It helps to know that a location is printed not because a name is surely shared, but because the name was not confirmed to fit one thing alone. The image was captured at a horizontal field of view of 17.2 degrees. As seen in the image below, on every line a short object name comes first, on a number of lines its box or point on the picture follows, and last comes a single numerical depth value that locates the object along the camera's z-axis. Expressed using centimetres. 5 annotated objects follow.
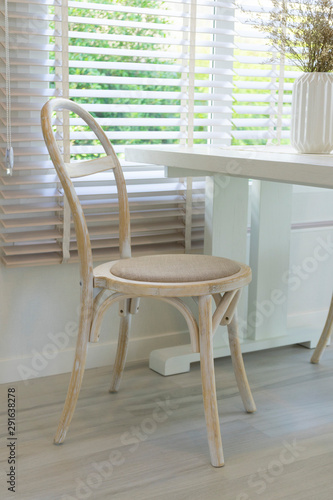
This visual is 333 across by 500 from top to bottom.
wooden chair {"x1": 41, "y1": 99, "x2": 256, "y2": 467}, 271
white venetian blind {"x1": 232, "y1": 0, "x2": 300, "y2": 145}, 354
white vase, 305
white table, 306
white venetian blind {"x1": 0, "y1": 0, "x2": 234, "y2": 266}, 314
